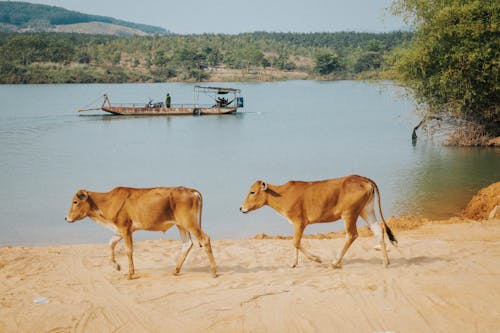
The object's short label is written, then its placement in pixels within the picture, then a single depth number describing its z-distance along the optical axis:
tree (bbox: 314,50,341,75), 131.75
